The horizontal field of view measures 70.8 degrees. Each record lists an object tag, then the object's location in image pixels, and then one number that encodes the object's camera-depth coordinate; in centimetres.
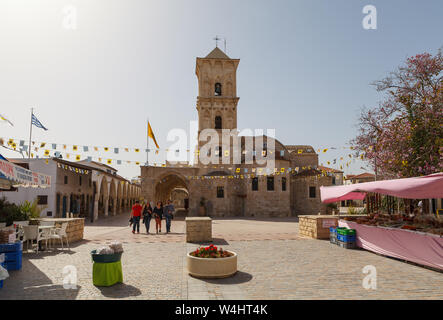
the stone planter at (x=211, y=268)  641
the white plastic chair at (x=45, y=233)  932
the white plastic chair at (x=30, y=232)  965
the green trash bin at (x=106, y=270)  570
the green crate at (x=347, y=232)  1030
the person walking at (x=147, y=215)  1455
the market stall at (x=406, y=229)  719
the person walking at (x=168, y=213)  1490
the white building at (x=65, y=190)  2150
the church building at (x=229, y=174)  2966
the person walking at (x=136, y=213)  1437
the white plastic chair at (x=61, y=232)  977
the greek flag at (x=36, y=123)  1853
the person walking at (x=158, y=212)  1469
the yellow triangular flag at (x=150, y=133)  2627
